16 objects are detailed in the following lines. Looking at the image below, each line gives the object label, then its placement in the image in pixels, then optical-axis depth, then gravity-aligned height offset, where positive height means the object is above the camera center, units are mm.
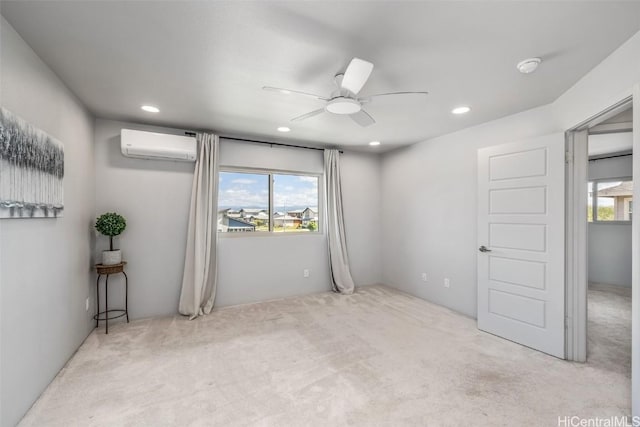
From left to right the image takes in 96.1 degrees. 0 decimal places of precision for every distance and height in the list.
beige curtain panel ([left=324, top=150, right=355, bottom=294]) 4684 -161
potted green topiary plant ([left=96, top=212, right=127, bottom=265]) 3061 -153
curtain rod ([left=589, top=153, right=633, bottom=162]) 5174 +1117
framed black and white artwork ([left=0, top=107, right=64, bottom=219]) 1608 +278
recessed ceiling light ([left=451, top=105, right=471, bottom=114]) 3027 +1135
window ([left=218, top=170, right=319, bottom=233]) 4203 +200
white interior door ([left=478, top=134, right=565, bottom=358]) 2611 -261
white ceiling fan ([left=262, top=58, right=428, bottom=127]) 1817 +907
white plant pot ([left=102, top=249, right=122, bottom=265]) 3133 -474
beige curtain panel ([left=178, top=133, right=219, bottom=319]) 3637 -303
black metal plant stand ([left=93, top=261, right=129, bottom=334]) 3078 -900
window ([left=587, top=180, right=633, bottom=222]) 5272 +306
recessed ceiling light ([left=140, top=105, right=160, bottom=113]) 2975 +1119
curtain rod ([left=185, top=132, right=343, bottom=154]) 3834 +1084
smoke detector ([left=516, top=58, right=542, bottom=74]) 2061 +1112
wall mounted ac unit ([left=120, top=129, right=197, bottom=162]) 3281 +813
